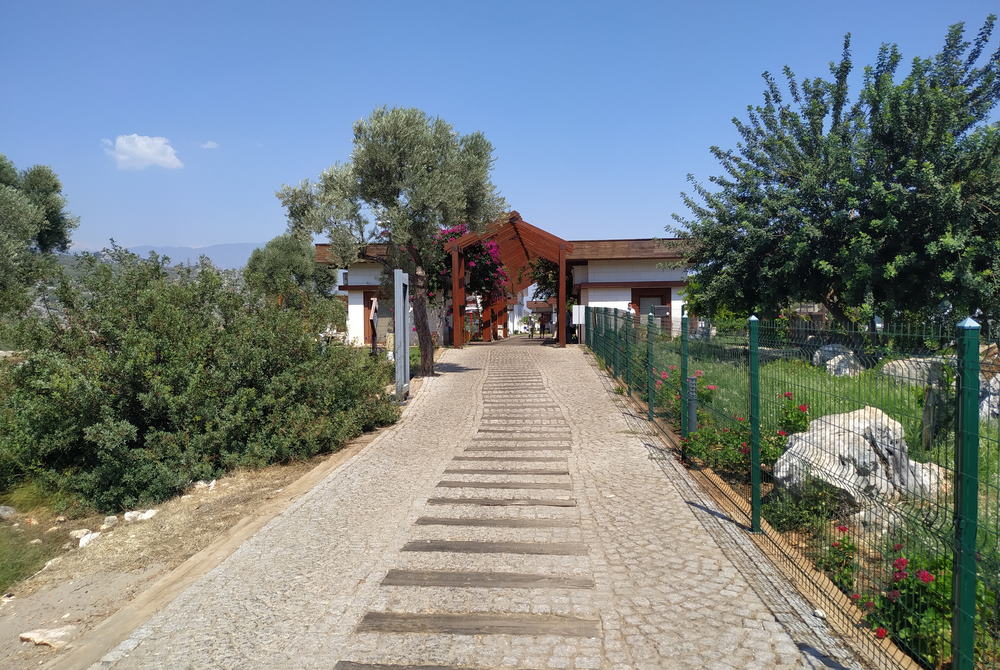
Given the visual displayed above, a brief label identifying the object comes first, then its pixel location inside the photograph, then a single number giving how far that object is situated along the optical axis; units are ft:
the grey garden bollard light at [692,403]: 25.79
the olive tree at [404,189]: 49.75
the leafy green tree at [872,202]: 39.32
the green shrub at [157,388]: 26.45
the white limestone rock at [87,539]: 22.59
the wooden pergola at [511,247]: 78.59
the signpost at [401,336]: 42.06
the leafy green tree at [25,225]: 51.05
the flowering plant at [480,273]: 80.74
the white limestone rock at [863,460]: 11.71
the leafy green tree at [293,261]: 128.36
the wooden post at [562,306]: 79.71
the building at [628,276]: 85.05
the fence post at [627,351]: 41.71
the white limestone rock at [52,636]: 14.80
